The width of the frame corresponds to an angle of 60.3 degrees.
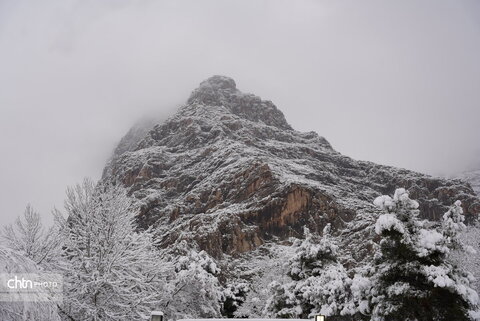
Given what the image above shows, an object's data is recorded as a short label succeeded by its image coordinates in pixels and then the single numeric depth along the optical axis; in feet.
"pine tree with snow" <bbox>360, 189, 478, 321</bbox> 48.57
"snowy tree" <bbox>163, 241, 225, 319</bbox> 77.71
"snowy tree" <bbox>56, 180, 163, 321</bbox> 49.78
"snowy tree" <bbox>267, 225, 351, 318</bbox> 69.67
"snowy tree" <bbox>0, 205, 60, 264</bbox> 51.98
